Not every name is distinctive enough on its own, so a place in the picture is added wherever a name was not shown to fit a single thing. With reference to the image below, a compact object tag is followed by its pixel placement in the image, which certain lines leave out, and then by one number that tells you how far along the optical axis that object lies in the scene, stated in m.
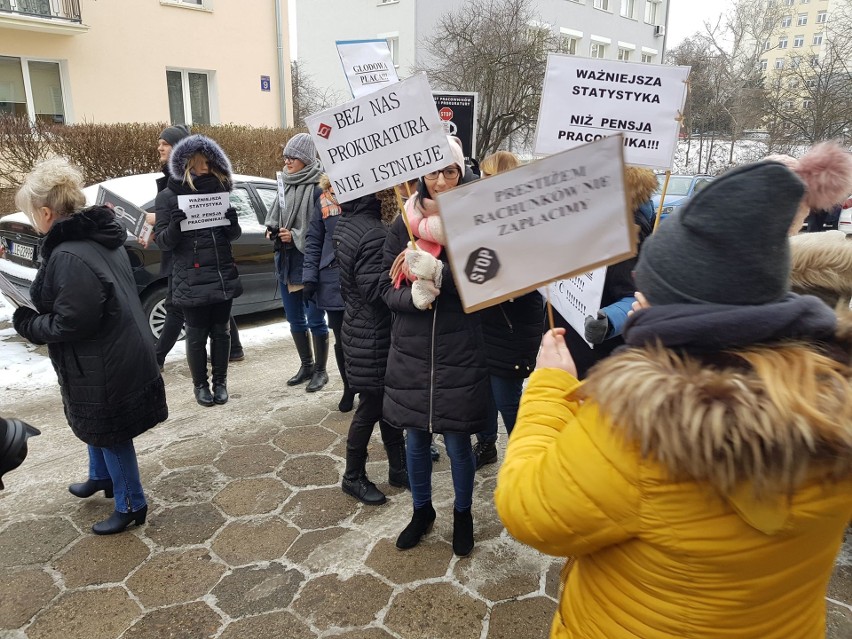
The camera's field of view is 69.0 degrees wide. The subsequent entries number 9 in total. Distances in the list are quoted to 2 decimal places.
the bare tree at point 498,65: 19.59
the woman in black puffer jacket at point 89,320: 2.92
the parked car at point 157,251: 6.04
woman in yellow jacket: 1.06
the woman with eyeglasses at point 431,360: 2.88
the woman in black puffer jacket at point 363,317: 3.31
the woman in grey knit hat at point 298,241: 5.22
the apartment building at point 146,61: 14.51
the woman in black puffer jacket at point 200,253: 4.75
